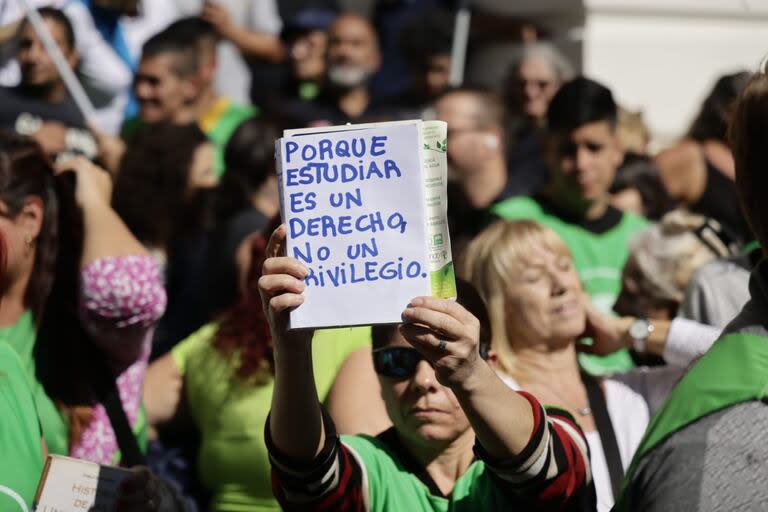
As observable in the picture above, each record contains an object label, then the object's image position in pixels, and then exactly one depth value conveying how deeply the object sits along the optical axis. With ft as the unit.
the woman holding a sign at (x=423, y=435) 14.98
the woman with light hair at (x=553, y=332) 22.89
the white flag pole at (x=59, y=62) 39.91
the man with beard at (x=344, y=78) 45.11
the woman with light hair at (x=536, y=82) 43.37
